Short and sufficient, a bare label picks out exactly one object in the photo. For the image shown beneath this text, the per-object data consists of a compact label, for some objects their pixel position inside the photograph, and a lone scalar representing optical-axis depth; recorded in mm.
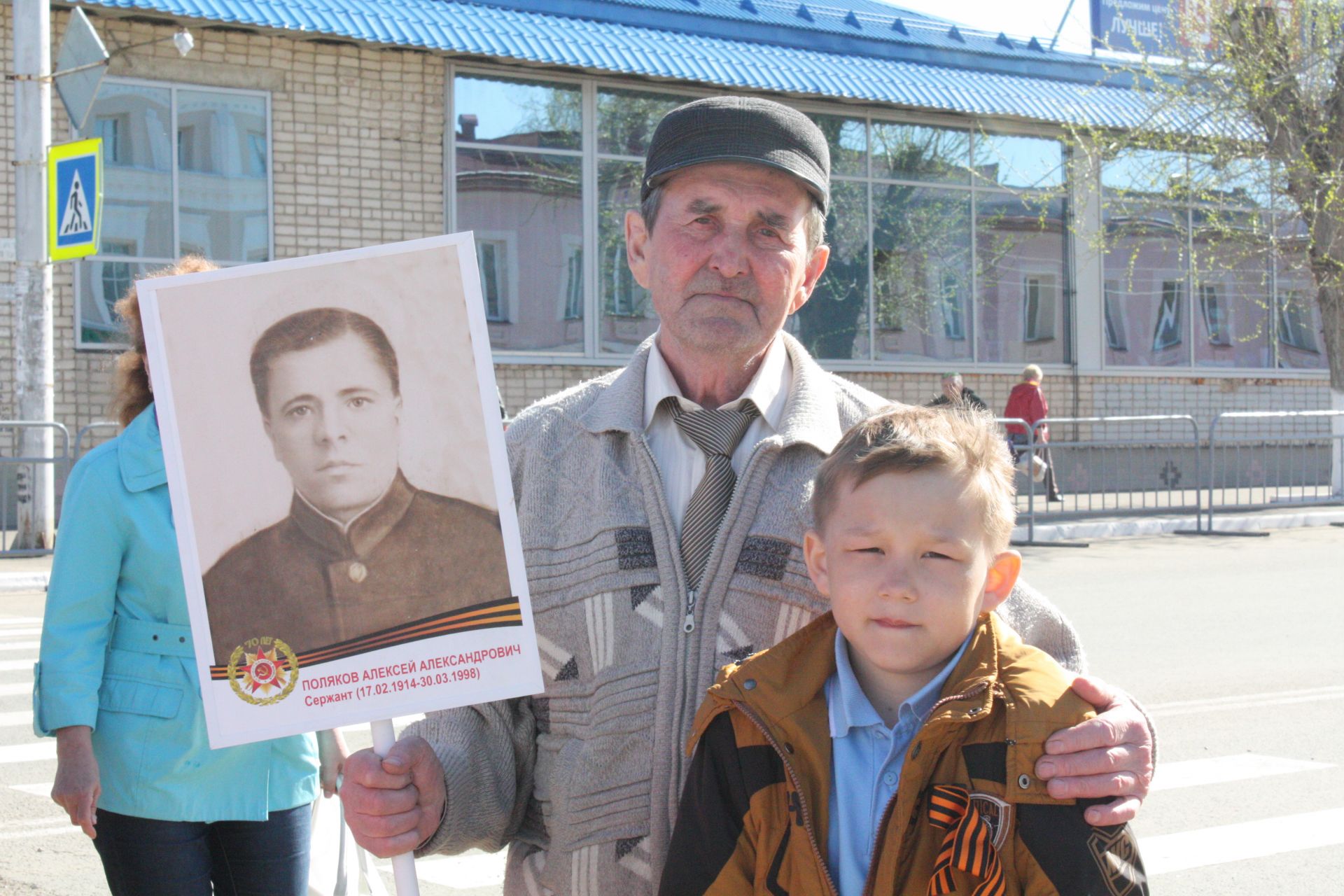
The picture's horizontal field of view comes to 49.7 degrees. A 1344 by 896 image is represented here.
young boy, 2047
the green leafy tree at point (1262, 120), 18250
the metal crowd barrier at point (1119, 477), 16891
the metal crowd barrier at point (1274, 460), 17578
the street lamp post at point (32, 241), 12789
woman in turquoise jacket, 3389
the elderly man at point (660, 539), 2420
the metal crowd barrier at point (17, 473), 13000
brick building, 15500
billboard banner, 23094
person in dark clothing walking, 14936
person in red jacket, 18312
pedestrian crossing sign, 12109
